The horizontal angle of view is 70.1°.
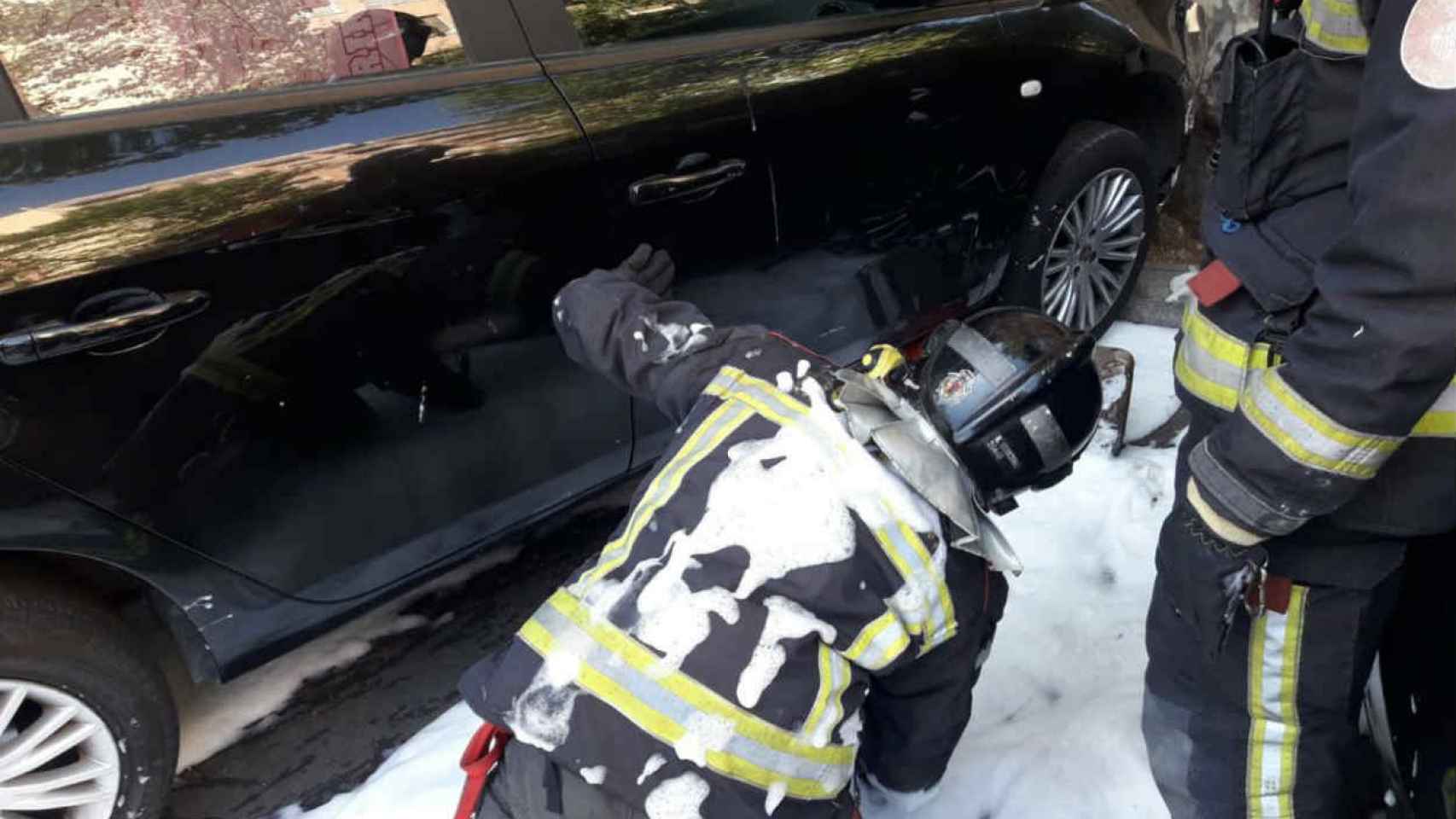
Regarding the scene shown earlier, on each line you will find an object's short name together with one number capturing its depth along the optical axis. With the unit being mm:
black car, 1597
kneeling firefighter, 1319
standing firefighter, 1075
